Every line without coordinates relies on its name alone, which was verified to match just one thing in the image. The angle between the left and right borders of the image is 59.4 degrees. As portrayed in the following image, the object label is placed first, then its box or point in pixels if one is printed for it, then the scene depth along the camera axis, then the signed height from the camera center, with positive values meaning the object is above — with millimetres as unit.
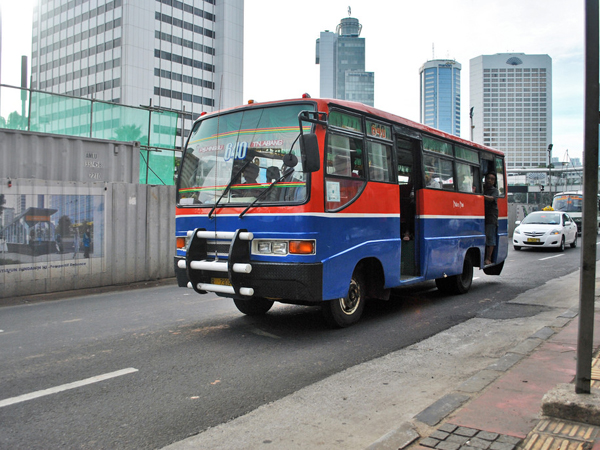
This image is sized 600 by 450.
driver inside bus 6480 +524
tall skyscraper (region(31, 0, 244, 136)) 83250 +28869
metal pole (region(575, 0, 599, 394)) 3682 +349
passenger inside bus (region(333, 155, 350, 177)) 6535 +675
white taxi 20609 -486
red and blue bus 6137 +167
